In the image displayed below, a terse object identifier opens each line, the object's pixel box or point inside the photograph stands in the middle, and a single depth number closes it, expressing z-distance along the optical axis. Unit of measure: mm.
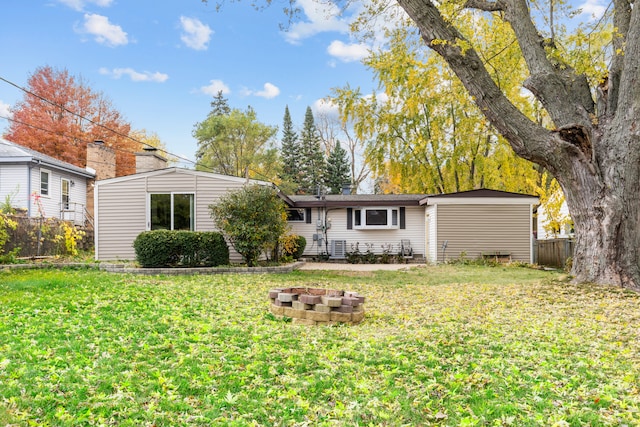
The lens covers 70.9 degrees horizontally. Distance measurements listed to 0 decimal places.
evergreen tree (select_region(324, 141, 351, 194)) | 35344
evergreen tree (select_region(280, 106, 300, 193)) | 36728
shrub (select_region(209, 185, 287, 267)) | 11594
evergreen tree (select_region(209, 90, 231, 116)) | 42250
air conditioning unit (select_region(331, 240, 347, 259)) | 17703
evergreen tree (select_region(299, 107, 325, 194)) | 37156
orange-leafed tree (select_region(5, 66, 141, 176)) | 25797
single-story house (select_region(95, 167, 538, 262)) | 13594
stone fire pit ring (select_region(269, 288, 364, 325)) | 5273
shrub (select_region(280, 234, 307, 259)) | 13859
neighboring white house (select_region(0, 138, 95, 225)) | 17625
